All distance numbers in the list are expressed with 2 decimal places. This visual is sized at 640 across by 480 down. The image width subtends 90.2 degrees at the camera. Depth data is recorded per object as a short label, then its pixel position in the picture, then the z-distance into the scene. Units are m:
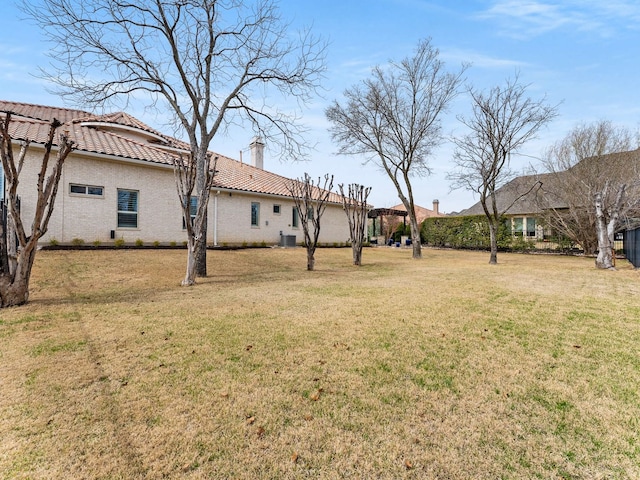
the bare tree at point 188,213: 7.78
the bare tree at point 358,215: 12.62
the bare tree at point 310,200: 10.80
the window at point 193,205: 14.60
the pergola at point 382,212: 27.03
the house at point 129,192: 11.41
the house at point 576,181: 15.82
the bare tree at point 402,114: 17.33
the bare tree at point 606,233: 11.74
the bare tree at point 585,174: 15.79
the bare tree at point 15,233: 5.24
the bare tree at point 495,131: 14.61
